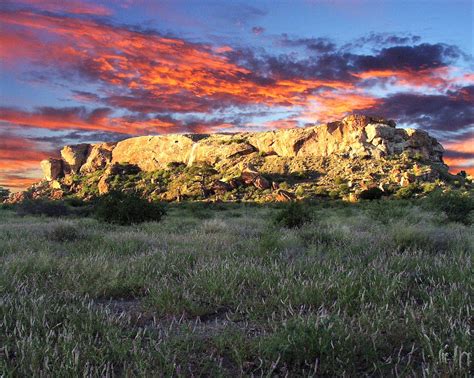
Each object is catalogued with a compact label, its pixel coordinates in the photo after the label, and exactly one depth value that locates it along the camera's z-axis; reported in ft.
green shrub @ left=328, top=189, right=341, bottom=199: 164.96
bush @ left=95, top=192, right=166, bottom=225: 59.72
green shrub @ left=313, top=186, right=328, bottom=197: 170.77
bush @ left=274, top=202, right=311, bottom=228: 51.91
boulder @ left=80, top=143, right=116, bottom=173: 310.45
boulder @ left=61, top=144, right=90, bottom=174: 315.37
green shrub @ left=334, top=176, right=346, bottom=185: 184.65
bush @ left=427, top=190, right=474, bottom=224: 64.02
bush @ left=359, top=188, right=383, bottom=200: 156.04
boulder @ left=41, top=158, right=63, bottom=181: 311.56
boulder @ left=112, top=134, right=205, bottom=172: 282.56
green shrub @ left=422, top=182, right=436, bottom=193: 156.97
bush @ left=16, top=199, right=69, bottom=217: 94.73
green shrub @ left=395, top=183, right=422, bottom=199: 152.87
